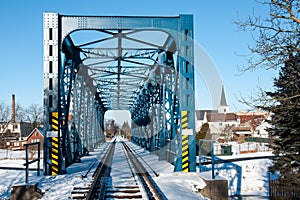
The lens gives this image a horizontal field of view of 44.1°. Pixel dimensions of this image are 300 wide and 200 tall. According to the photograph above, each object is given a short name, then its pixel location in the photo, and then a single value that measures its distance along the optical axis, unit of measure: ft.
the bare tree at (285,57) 25.98
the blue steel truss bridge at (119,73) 40.27
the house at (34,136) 156.10
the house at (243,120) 274.03
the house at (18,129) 272.51
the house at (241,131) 225.13
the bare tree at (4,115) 184.24
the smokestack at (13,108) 230.56
